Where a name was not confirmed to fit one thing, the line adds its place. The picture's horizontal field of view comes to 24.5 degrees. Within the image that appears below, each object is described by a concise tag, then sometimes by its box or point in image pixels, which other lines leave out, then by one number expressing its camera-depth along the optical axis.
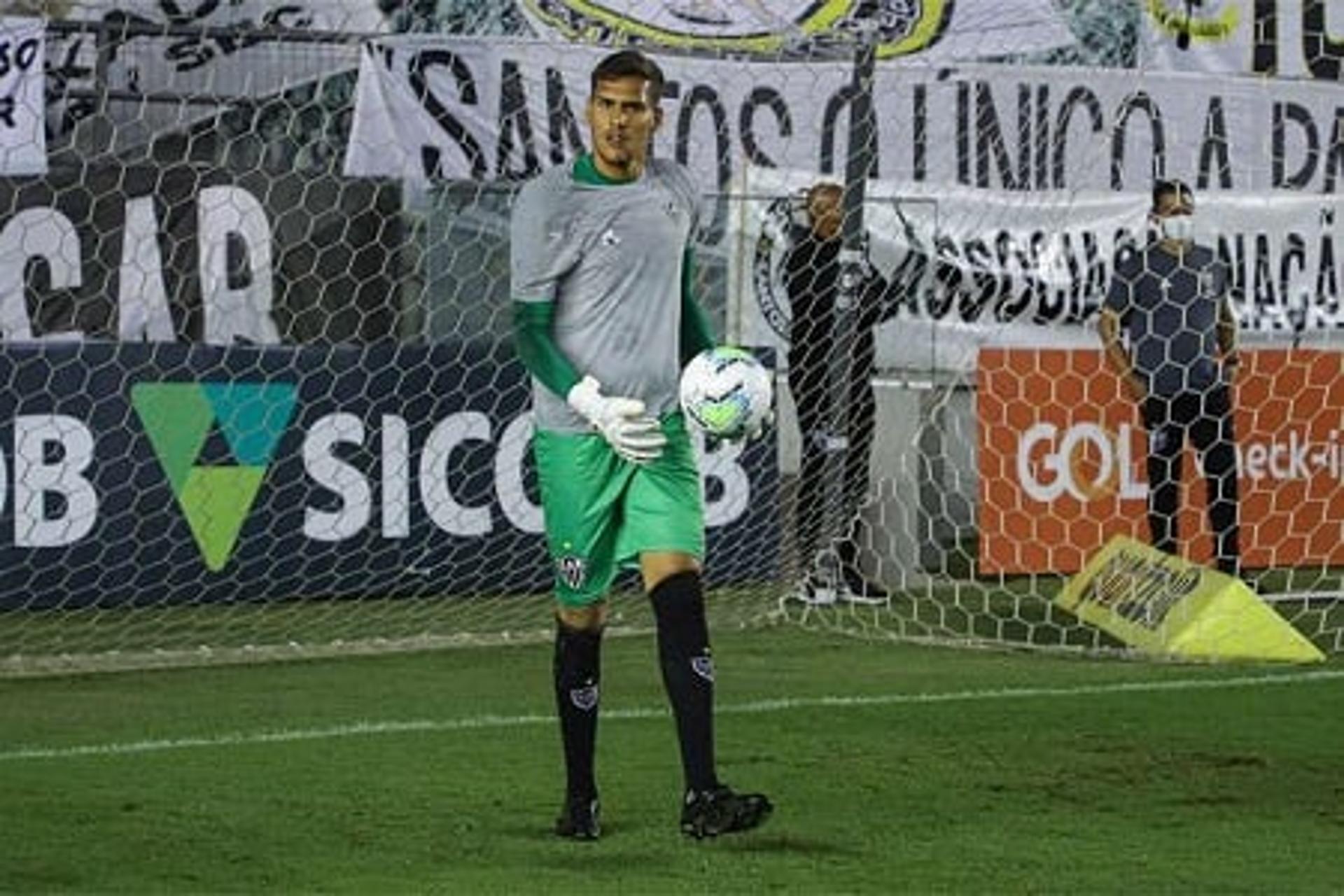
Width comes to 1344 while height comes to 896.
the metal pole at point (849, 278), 13.04
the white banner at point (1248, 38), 19.73
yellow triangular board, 11.79
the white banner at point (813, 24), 18.08
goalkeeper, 7.43
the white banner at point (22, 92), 14.70
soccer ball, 7.39
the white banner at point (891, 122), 16.16
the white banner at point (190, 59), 16.08
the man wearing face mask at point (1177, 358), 13.30
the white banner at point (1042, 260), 16.44
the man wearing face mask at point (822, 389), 13.54
